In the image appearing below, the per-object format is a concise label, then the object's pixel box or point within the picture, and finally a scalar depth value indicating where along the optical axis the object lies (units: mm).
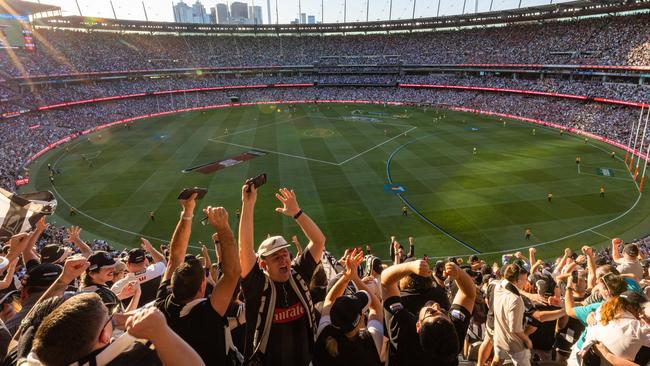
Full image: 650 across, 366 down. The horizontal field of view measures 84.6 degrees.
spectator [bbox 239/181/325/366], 4598
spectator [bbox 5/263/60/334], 5818
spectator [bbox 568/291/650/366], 4645
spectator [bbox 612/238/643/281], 8977
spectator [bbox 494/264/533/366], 6273
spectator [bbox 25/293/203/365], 2725
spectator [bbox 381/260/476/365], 3889
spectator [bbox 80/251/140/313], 5488
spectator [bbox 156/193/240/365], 4180
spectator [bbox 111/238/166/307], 7488
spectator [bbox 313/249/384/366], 3889
